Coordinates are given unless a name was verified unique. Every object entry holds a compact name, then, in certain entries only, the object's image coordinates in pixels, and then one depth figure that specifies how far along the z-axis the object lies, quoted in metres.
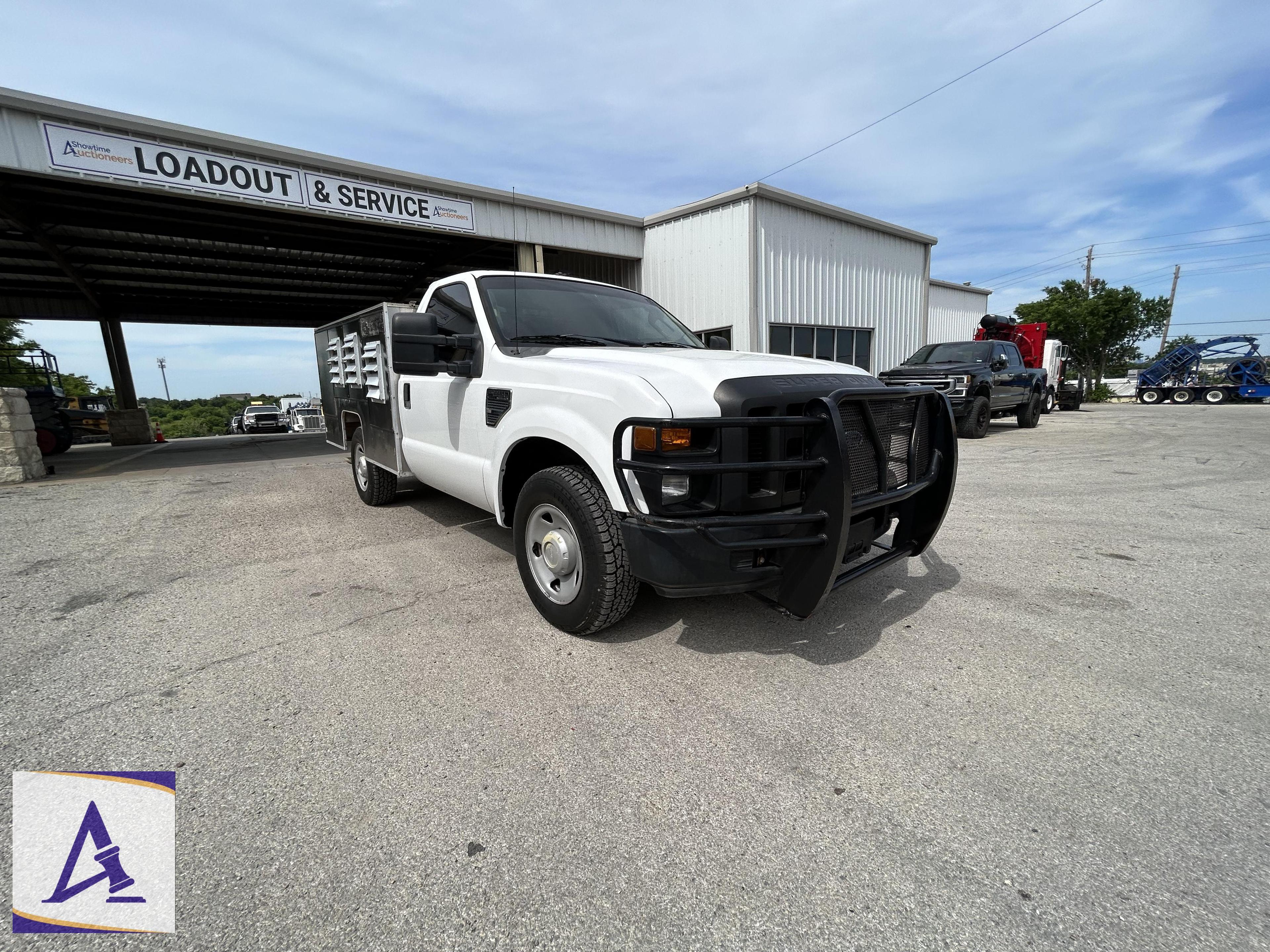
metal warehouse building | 8.53
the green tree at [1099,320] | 35.31
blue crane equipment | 22.83
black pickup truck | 10.82
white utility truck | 2.34
